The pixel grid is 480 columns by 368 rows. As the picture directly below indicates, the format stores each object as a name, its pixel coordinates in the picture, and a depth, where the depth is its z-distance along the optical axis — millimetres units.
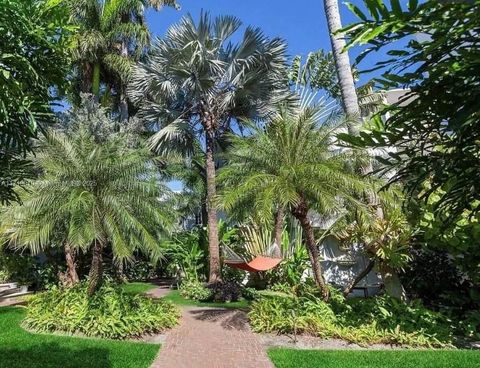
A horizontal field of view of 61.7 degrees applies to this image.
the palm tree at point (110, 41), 22359
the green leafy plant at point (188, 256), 17612
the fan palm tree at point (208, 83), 14945
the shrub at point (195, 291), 14955
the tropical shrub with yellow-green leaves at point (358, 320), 8375
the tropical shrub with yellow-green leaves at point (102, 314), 9133
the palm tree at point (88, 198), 9680
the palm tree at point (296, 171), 9273
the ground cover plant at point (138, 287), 17706
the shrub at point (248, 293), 14720
